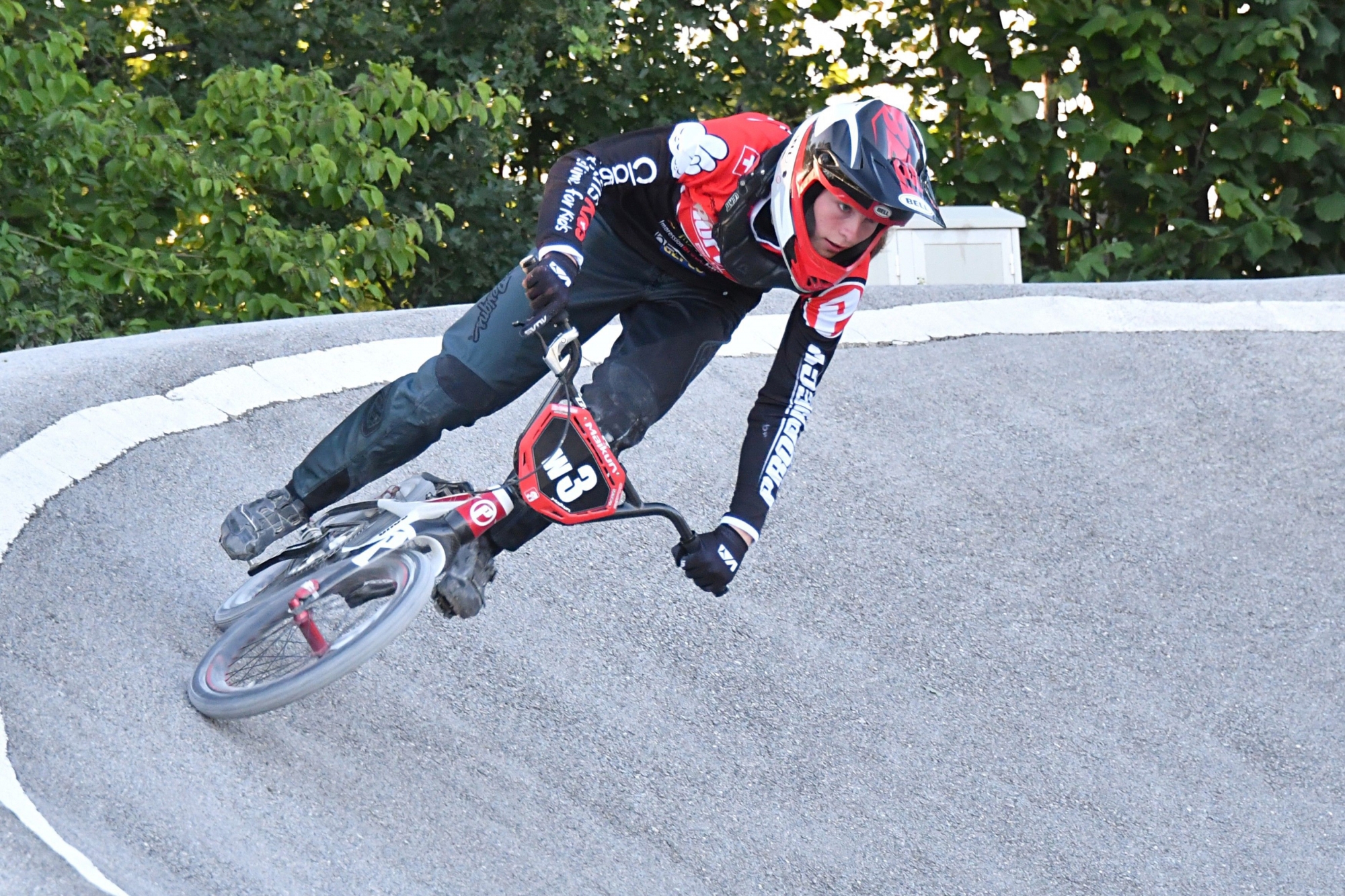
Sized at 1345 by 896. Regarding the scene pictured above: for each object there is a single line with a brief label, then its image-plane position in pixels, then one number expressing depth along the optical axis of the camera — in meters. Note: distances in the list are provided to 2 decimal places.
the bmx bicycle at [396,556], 6.99
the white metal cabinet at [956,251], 21.12
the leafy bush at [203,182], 18.97
